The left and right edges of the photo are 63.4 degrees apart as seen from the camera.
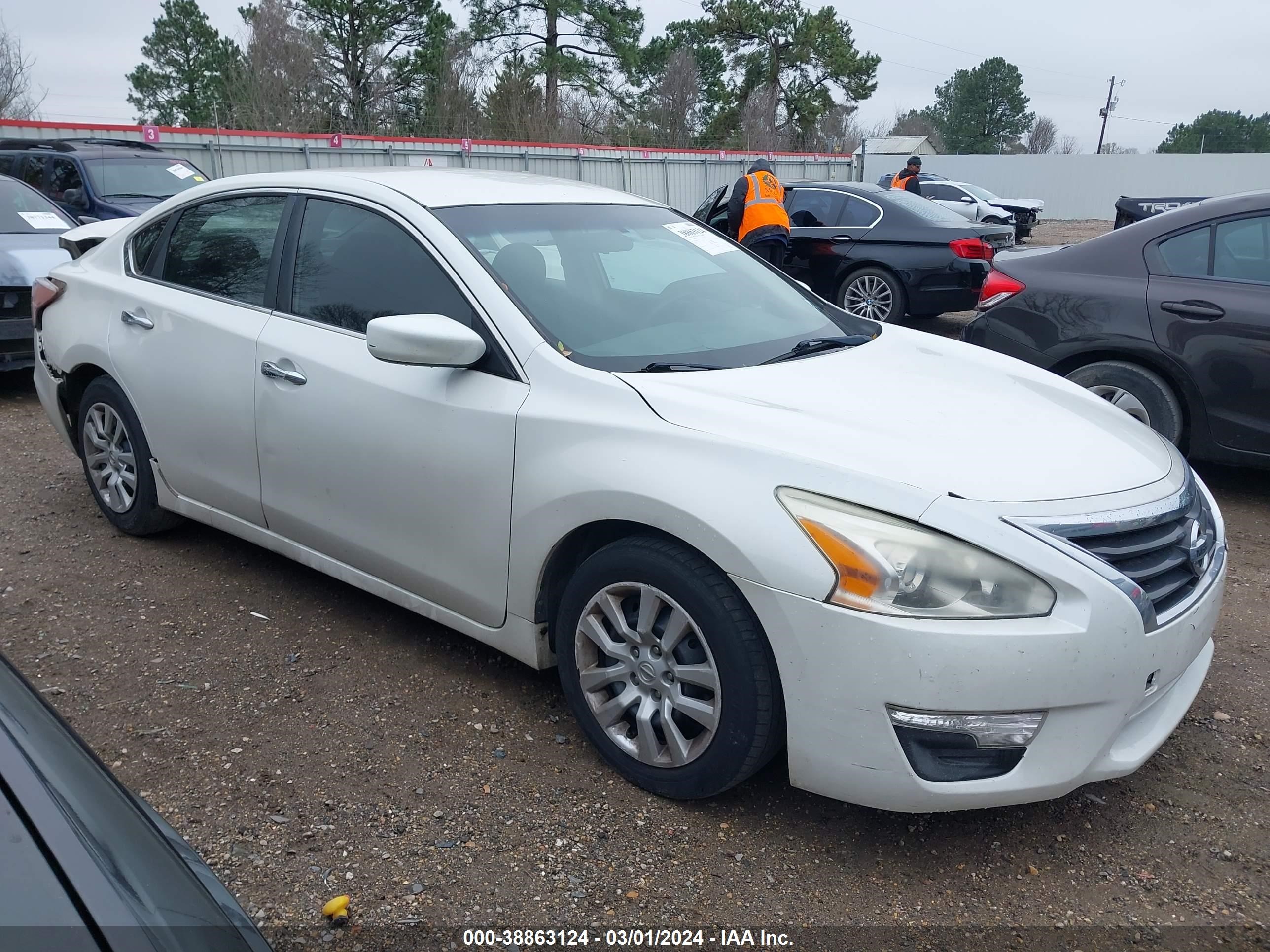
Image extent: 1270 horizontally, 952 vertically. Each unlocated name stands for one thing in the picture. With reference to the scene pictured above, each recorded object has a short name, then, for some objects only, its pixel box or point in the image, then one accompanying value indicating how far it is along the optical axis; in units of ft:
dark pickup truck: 36.52
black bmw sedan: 31.17
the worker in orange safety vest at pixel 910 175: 53.36
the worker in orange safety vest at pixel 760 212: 29.68
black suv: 35.50
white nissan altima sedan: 7.47
